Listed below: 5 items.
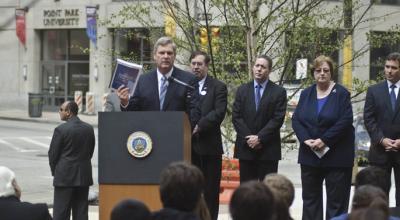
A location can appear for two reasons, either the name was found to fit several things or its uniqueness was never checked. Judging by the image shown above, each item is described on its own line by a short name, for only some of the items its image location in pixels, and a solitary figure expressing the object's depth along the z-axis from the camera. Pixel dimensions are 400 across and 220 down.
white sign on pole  11.84
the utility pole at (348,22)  11.67
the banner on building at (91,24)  40.25
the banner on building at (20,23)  44.53
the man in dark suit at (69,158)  10.34
